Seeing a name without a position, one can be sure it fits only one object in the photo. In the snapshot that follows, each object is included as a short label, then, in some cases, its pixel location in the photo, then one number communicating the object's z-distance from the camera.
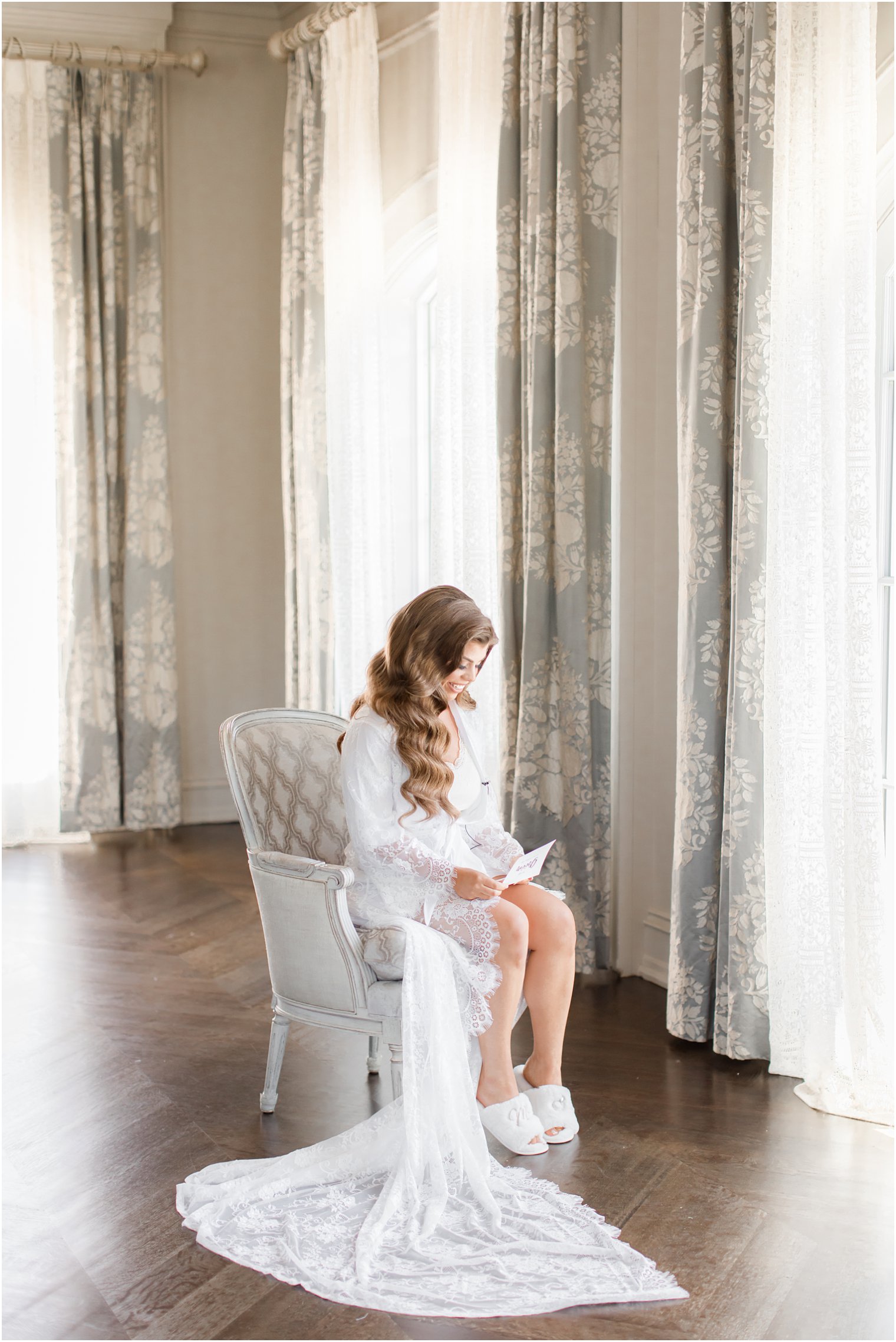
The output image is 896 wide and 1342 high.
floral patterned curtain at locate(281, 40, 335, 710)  5.12
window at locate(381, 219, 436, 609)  4.98
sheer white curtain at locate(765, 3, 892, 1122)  2.70
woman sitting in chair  2.57
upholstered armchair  2.54
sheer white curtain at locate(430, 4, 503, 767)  4.12
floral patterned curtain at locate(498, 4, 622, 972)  3.60
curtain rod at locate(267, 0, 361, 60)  4.75
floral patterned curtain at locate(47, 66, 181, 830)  5.43
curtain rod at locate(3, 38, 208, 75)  5.27
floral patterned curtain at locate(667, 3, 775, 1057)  2.93
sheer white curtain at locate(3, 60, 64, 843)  5.37
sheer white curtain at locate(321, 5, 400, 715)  4.77
